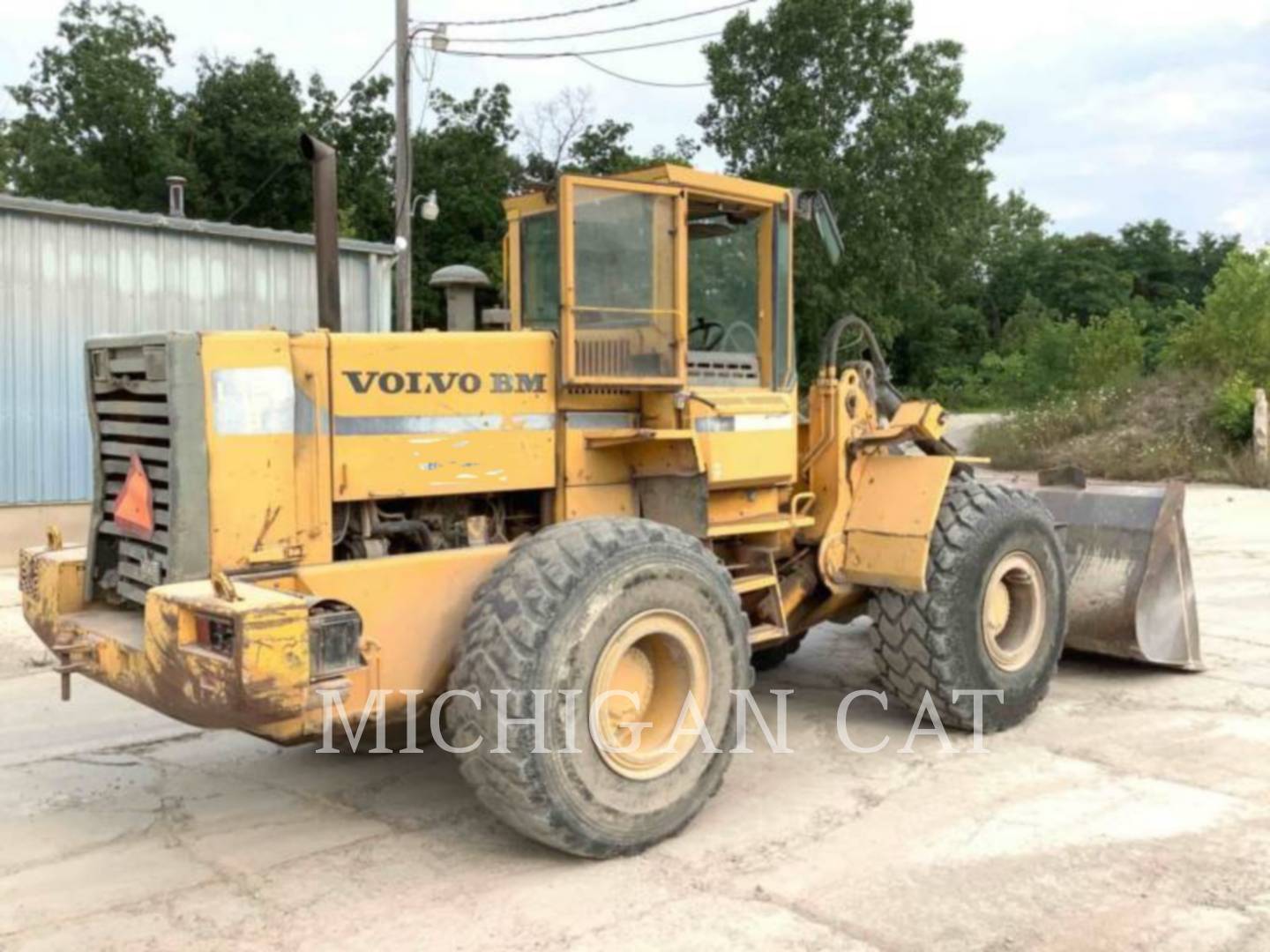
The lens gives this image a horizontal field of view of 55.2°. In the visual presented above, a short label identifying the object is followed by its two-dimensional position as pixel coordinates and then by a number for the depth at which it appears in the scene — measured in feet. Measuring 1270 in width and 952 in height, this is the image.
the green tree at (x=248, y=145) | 99.91
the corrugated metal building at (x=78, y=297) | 36.91
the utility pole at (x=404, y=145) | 50.85
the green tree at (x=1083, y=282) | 189.67
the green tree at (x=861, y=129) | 94.43
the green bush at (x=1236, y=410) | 67.82
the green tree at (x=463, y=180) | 96.53
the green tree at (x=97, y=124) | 97.86
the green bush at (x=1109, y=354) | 84.17
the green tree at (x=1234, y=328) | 73.87
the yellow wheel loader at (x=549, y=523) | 13.34
